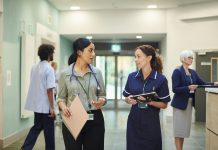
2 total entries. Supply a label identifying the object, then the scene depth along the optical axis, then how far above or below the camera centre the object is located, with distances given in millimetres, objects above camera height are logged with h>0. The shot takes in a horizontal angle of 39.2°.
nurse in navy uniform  2729 -258
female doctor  2643 -160
